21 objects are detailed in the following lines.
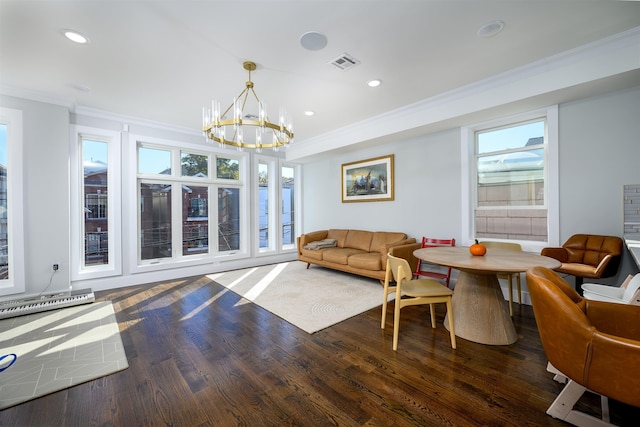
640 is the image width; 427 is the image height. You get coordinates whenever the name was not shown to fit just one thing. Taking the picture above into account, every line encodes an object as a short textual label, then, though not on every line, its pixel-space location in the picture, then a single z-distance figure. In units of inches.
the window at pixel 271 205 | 242.1
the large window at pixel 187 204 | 184.1
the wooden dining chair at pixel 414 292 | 90.3
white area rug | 119.7
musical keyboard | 119.7
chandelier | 102.2
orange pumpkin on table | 98.9
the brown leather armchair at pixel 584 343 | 46.1
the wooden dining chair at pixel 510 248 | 117.3
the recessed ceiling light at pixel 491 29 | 87.0
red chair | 145.3
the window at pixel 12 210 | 130.9
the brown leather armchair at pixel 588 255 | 98.3
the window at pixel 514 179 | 127.1
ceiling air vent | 104.9
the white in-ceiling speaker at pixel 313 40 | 91.0
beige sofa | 160.1
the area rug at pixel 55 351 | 73.0
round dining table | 89.4
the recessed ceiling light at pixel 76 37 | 90.0
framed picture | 194.4
